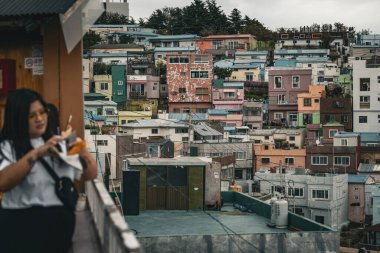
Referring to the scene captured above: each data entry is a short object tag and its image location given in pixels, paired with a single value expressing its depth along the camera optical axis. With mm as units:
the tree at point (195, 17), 97812
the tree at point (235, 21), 99312
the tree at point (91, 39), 78494
